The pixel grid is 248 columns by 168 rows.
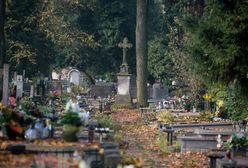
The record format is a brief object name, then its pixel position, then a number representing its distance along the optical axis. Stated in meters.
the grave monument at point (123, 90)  37.76
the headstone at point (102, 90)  47.66
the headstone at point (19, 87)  33.79
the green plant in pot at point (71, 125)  13.72
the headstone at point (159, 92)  41.08
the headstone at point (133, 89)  43.48
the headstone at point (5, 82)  24.81
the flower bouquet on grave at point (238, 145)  15.01
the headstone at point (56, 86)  46.73
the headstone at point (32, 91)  35.65
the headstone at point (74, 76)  54.92
